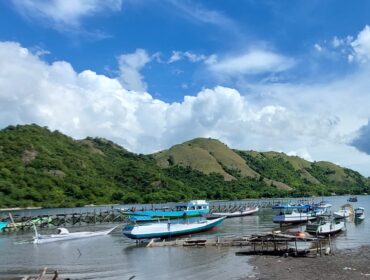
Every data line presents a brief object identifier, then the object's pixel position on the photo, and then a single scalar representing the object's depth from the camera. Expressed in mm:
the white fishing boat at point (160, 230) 56250
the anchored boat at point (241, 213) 108125
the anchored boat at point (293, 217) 77375
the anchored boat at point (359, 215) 81388
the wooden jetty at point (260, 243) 41656
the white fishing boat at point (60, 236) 59981
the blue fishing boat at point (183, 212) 98356
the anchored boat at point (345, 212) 84912
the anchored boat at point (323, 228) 55478
